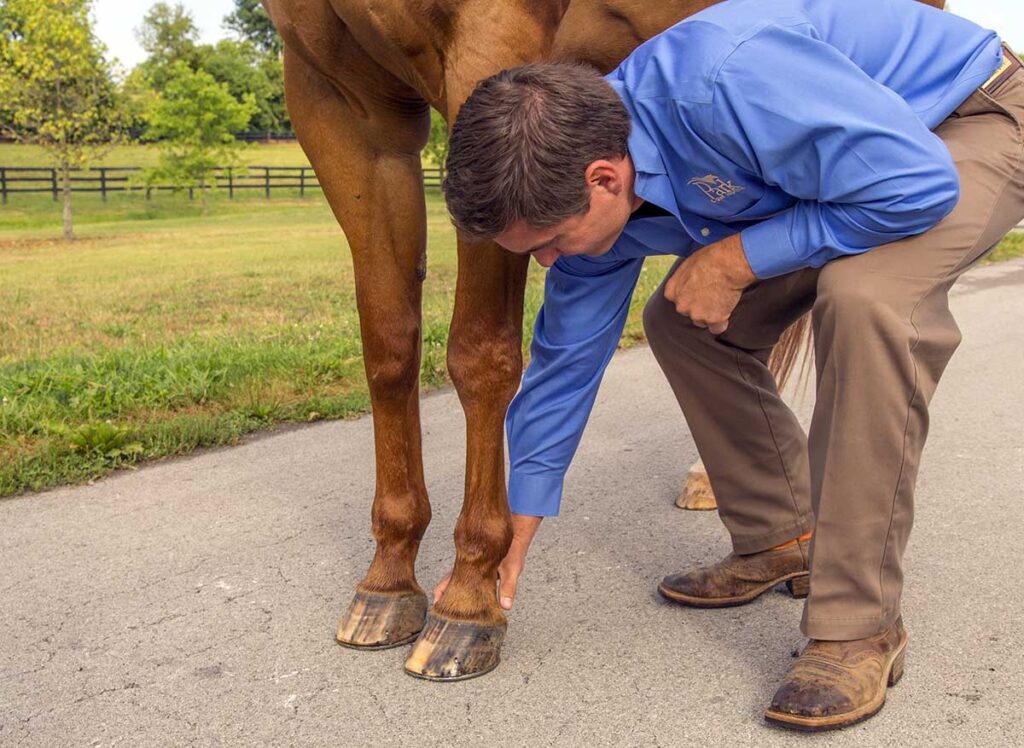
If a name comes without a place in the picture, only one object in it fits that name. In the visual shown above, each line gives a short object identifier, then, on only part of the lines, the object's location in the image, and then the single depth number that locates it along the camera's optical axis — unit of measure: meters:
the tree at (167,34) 62.06
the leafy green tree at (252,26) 73.50
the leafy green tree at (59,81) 23.73
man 1.95
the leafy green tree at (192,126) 32.19
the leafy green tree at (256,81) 56.31
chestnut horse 2.22
